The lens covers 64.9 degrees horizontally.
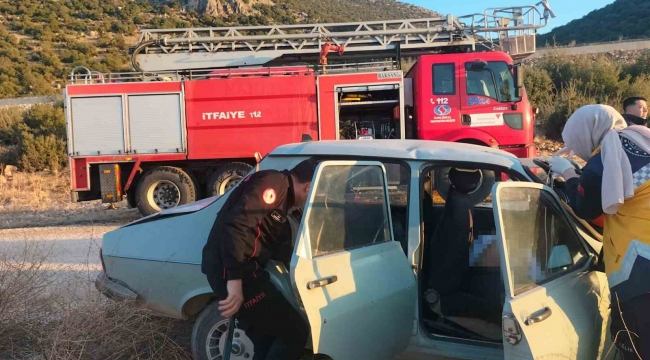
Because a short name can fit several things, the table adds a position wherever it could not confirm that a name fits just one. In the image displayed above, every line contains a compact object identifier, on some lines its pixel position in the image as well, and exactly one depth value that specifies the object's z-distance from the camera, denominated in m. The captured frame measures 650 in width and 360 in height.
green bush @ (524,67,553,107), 17.39
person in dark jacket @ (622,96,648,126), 5.16
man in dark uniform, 2.52
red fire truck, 9.21
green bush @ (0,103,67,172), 16.22
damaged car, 2.35
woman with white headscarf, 2.22
